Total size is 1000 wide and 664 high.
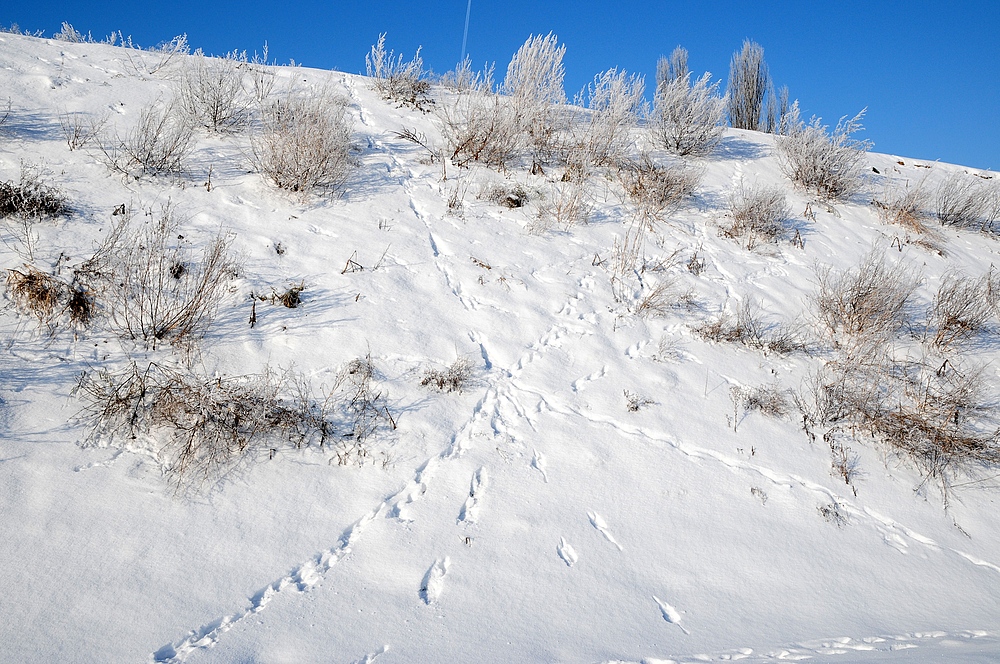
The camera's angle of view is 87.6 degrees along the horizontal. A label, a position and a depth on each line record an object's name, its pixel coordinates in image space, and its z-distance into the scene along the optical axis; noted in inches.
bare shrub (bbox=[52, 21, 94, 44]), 294.0
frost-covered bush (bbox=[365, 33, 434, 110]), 305.3
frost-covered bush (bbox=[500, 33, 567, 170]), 263.4
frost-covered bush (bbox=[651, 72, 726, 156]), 300.4
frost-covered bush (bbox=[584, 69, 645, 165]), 264.7
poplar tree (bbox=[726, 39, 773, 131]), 491.5
